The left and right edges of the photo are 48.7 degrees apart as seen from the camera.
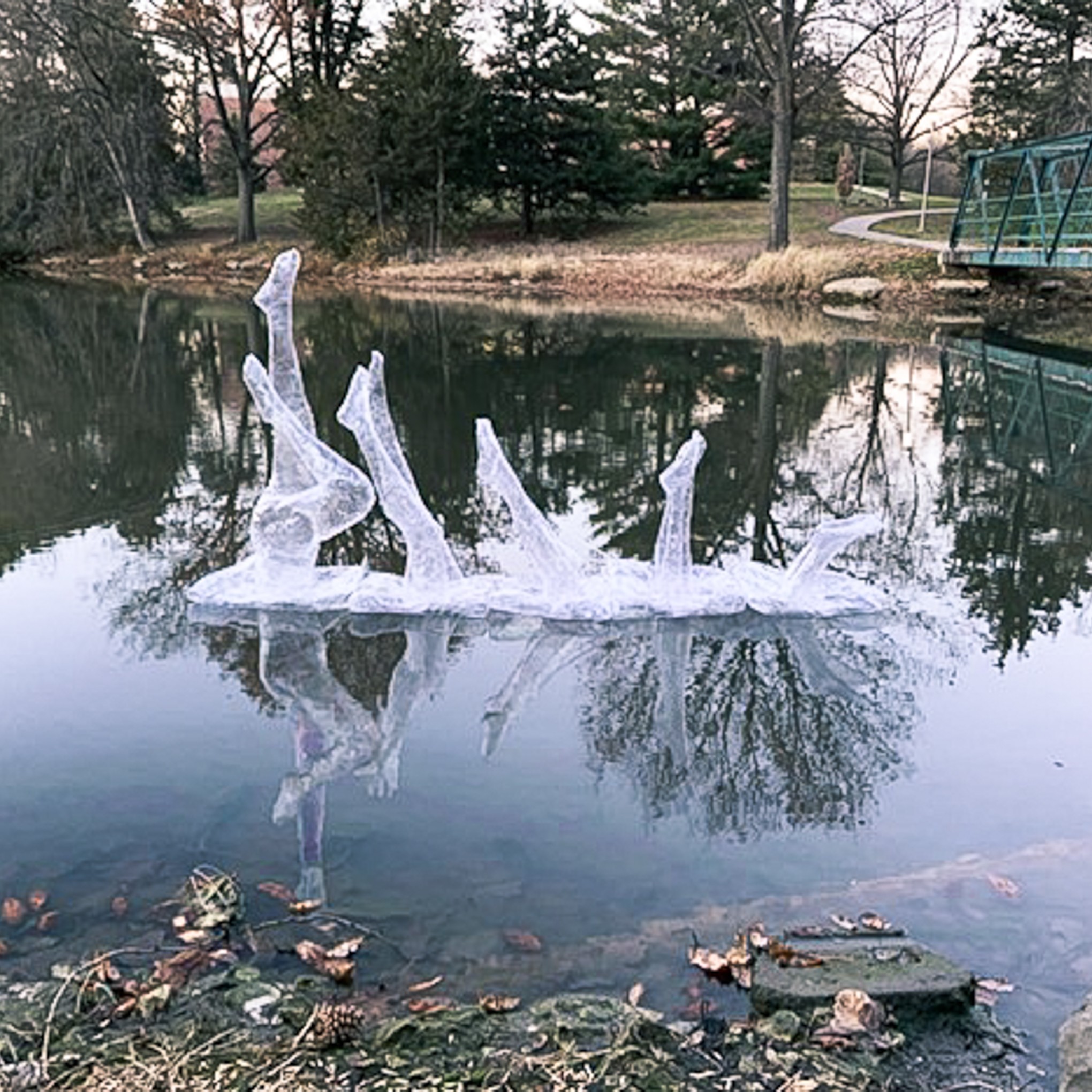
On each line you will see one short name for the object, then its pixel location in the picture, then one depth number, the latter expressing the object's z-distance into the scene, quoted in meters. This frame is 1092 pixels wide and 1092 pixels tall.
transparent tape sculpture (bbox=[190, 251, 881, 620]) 6.92
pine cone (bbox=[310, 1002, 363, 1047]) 3.13
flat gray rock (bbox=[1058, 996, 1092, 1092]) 2.85
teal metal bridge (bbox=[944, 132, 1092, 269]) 18.72
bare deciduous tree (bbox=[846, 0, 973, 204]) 37.16
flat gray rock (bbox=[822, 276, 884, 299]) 24.45
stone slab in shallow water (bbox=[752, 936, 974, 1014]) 3.32
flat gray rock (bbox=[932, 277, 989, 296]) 23.98
